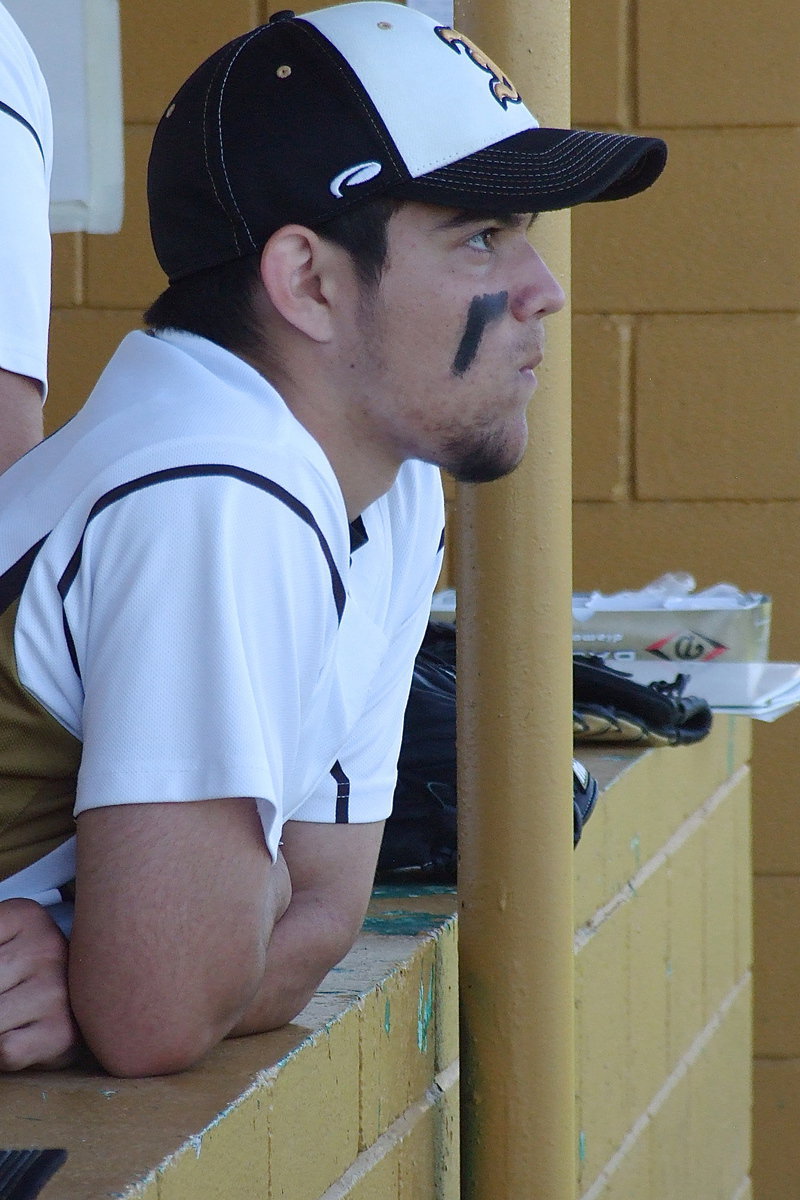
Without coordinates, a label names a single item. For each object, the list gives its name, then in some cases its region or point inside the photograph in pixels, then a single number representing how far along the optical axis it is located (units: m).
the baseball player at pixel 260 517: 5.50
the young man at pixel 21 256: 5.77
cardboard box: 6.38
